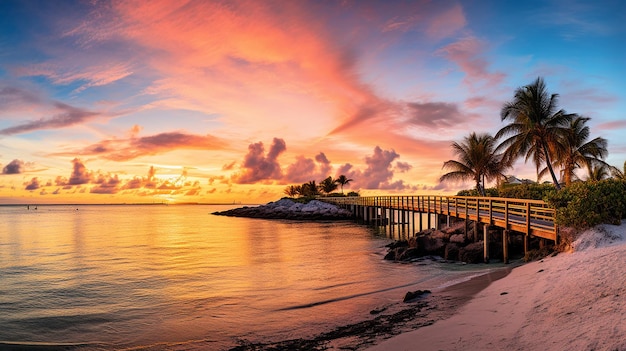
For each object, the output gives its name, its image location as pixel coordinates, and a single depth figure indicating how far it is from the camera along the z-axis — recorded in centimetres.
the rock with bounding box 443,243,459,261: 1895
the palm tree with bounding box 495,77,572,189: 2756
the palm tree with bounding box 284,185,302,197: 10062
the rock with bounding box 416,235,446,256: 2016
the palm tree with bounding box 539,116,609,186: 3031
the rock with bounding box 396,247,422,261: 1994
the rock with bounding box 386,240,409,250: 2297
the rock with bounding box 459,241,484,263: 1788
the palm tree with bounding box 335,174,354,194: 9656
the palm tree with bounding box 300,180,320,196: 9575
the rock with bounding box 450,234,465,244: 2064
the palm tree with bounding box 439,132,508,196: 3447
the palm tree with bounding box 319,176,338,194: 9600
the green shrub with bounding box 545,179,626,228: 1262
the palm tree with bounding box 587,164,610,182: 3734
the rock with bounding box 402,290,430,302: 1124
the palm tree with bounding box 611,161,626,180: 3478
